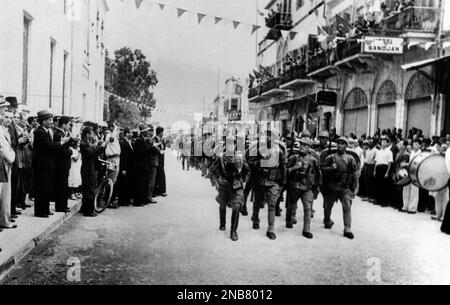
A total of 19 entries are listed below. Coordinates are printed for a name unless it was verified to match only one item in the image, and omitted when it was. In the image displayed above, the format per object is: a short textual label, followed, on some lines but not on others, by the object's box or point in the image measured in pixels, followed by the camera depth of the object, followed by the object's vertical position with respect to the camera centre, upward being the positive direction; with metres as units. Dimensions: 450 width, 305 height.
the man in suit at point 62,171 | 9.45 -0.70
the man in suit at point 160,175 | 13.42 -0.98
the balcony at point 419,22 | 16.75 +4.05
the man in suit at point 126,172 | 11.66 -0.81
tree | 15.31 +1.81
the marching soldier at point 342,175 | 8.92 -0.53
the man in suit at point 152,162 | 12.11 -0.59
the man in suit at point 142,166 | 11.72 -0.67
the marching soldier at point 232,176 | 8.41 -0.60
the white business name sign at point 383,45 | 17.45 +3.36
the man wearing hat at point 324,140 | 10.98 +0.06
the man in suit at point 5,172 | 7.17 -0.56
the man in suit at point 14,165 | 8.38 -0.56
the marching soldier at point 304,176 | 8.77 -0.57
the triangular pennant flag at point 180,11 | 10.90 +2.62
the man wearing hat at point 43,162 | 8.97 -0.50
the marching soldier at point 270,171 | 8.60 -0.50
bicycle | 10.55 -1.09
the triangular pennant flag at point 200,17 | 11.29 +2.61
